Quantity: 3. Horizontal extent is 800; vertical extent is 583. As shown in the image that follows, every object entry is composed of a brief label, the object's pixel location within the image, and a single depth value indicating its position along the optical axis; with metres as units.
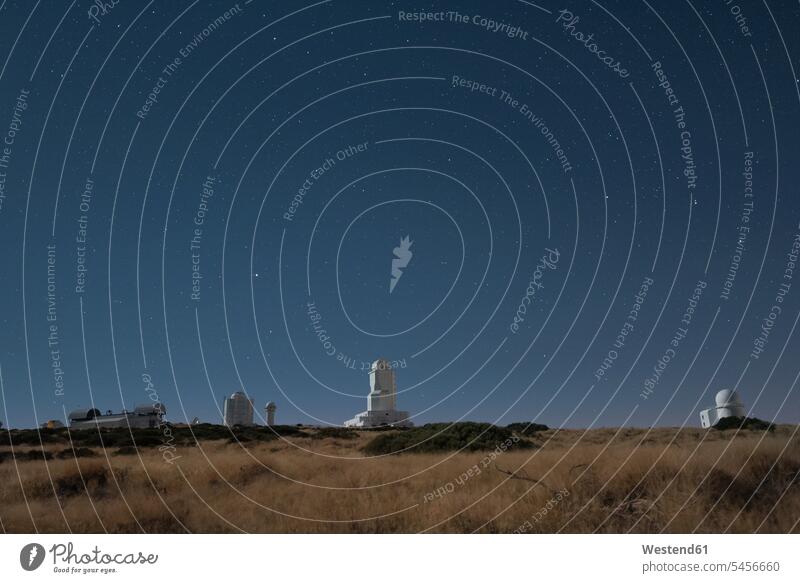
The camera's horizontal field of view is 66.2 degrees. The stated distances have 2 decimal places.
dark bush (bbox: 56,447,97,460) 21.33
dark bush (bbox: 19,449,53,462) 21.47
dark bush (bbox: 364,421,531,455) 21.38
